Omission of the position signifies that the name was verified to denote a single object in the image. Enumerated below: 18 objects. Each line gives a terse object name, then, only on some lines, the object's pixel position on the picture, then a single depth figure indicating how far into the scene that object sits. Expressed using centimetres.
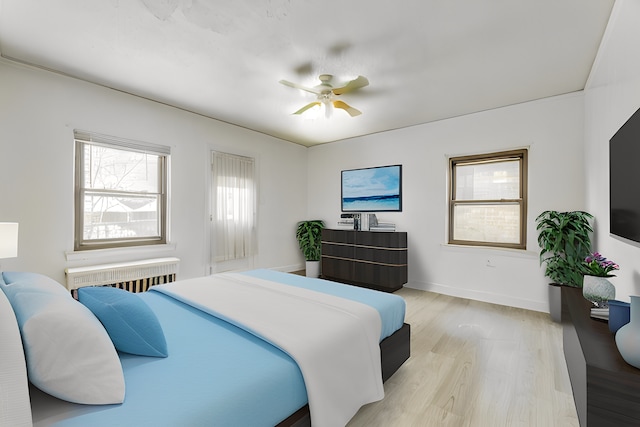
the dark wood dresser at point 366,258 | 426
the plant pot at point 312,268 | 537
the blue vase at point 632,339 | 121
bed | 95
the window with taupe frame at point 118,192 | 323
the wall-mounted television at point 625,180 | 140
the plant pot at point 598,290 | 185
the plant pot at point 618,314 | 148
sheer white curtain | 439
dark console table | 115
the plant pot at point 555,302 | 306
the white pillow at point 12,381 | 72
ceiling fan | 273
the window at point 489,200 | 373
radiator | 297
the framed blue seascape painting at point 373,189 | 473
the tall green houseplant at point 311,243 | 538
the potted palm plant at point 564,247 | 297
